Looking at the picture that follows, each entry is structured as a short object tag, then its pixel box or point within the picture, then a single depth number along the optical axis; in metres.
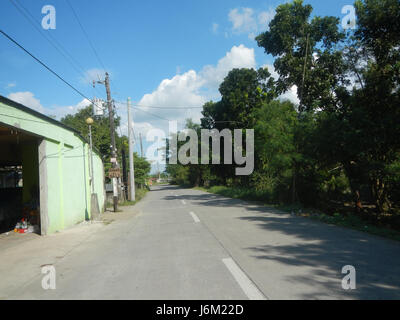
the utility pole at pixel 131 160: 25.83
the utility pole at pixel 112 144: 18.59
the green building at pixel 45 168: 9.56
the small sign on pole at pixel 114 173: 19.28
